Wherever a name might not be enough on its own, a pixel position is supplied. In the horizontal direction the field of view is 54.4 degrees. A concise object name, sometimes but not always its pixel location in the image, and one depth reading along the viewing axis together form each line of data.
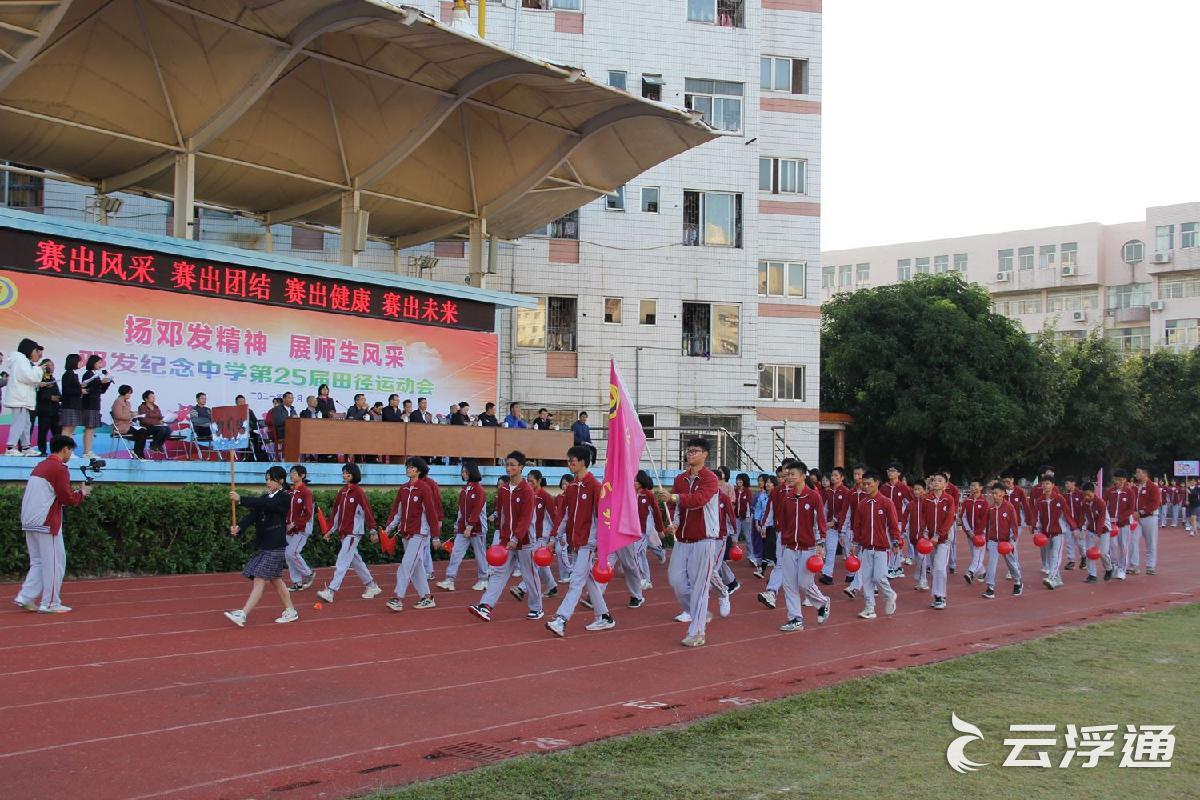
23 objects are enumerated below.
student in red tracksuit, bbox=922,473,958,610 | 15.66
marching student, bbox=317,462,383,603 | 14.19
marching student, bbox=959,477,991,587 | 17.58
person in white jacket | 16.14
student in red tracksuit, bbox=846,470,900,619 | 14.30
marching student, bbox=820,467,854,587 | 17.31
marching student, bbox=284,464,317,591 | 14.05
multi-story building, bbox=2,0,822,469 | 31.53
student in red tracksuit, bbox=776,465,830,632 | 13.08
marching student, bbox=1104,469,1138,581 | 20.31
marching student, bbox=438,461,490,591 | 14.89
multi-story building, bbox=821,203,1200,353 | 62.34
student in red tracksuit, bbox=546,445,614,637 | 12.22
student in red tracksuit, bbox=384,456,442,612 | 13.84
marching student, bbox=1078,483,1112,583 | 19.77
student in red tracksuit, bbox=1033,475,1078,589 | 18.73
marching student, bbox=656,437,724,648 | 11.66
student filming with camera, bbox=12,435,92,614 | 12.32
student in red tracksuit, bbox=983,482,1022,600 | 17.30
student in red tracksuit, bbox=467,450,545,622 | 13.09
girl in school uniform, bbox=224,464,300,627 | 11.97
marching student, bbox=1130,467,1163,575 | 20.67
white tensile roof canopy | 19.81
